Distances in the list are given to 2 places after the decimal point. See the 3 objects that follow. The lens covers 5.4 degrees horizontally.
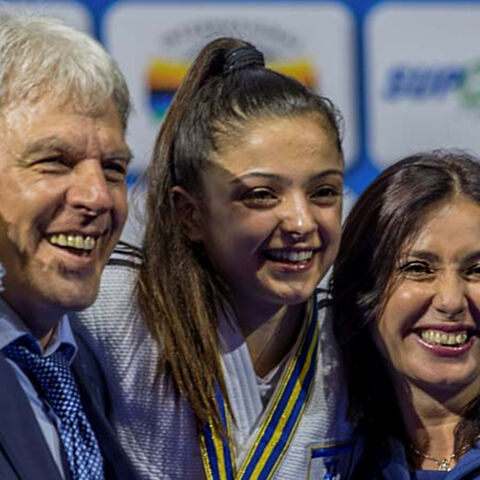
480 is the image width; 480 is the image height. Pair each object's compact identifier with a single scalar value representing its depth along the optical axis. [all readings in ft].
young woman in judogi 15.79
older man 15.19
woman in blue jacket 15.79
